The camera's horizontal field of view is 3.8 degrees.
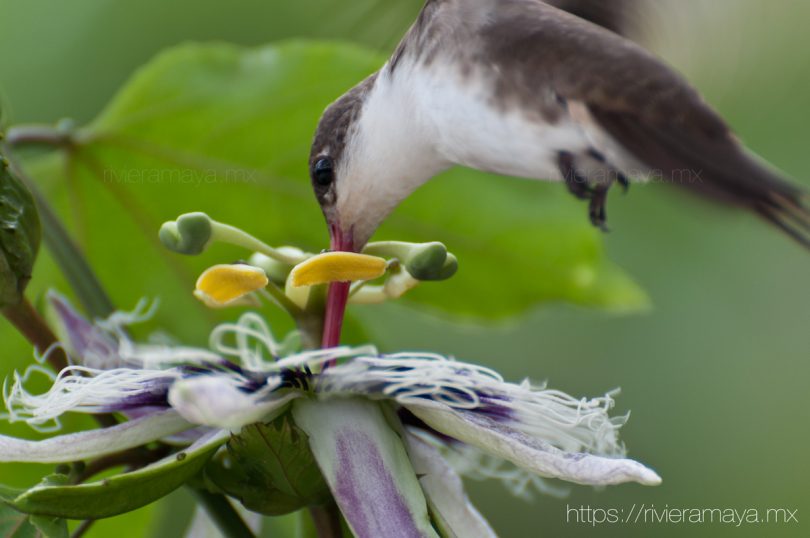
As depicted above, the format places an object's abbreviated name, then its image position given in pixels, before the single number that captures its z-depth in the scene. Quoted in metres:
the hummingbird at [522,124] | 1.23
